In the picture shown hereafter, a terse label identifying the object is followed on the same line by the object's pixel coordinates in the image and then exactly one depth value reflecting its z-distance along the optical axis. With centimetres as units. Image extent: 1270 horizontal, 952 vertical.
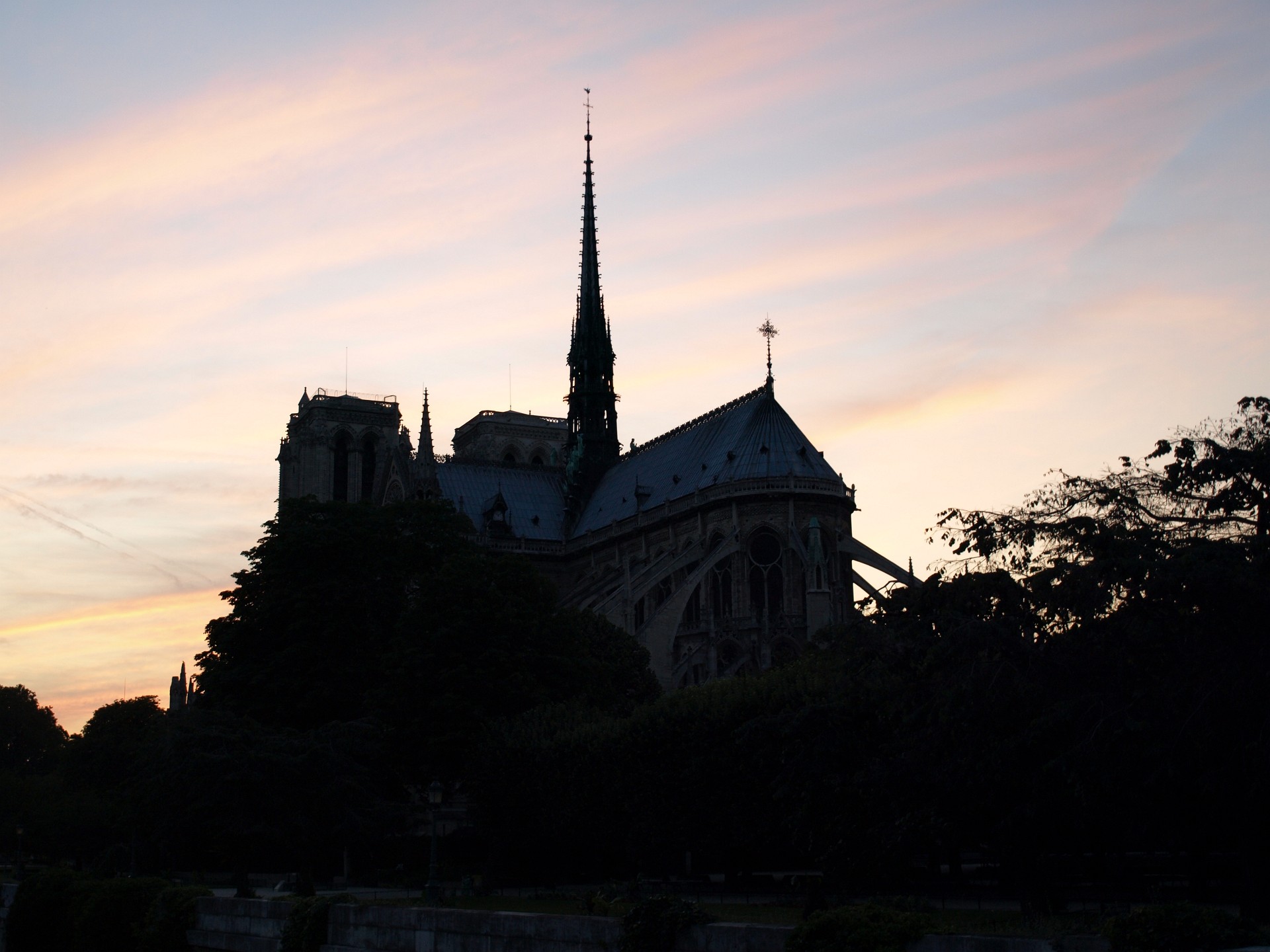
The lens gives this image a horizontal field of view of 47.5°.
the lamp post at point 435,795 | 3547
